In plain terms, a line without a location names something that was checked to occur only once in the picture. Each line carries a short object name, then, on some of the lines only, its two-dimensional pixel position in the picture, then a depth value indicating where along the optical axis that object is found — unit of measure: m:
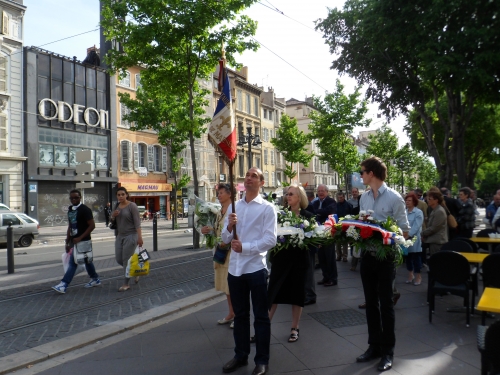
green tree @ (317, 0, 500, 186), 15.19
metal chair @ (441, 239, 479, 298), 7.35
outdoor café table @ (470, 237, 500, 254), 8.40
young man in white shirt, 4.11
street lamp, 30.23
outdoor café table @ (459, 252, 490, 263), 6.54
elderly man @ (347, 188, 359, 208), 11.54
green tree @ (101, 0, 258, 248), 14.28
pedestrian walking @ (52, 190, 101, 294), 8.02
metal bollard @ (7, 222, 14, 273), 10.58
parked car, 18.58
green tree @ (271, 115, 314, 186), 42.59
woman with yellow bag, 8.09
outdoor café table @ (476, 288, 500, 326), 3.69
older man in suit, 8.47
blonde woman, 5.19
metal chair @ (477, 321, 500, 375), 2.59
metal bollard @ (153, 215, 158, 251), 15.21
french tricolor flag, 4.51
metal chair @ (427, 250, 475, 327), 5.94
